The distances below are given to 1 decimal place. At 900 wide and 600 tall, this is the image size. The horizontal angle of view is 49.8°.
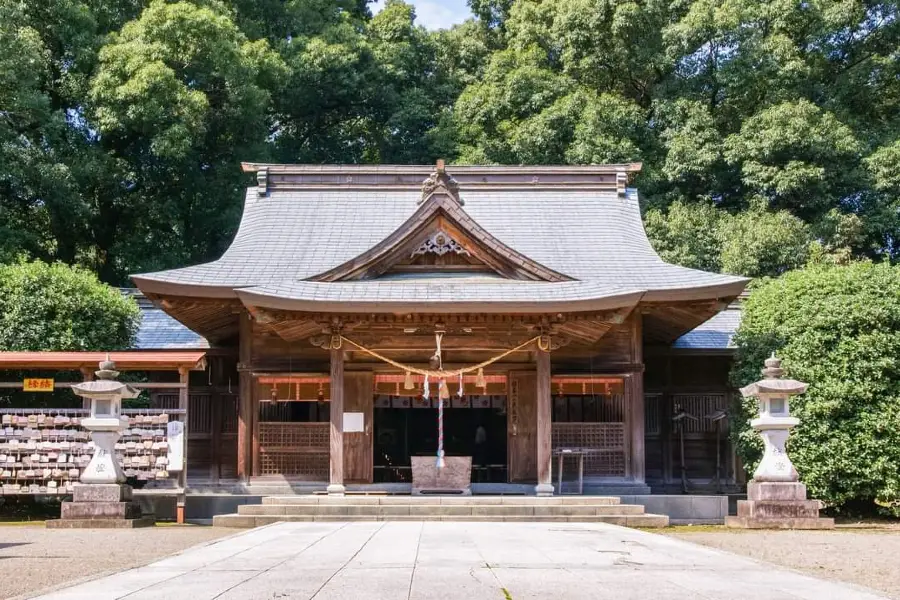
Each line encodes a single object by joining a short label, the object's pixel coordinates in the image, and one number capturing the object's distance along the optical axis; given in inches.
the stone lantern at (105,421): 622.5
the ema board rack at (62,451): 644.7
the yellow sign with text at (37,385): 672.4
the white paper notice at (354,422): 708.7
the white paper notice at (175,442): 649.6
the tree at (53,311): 756.0
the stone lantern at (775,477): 619.8
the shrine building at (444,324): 677.9
